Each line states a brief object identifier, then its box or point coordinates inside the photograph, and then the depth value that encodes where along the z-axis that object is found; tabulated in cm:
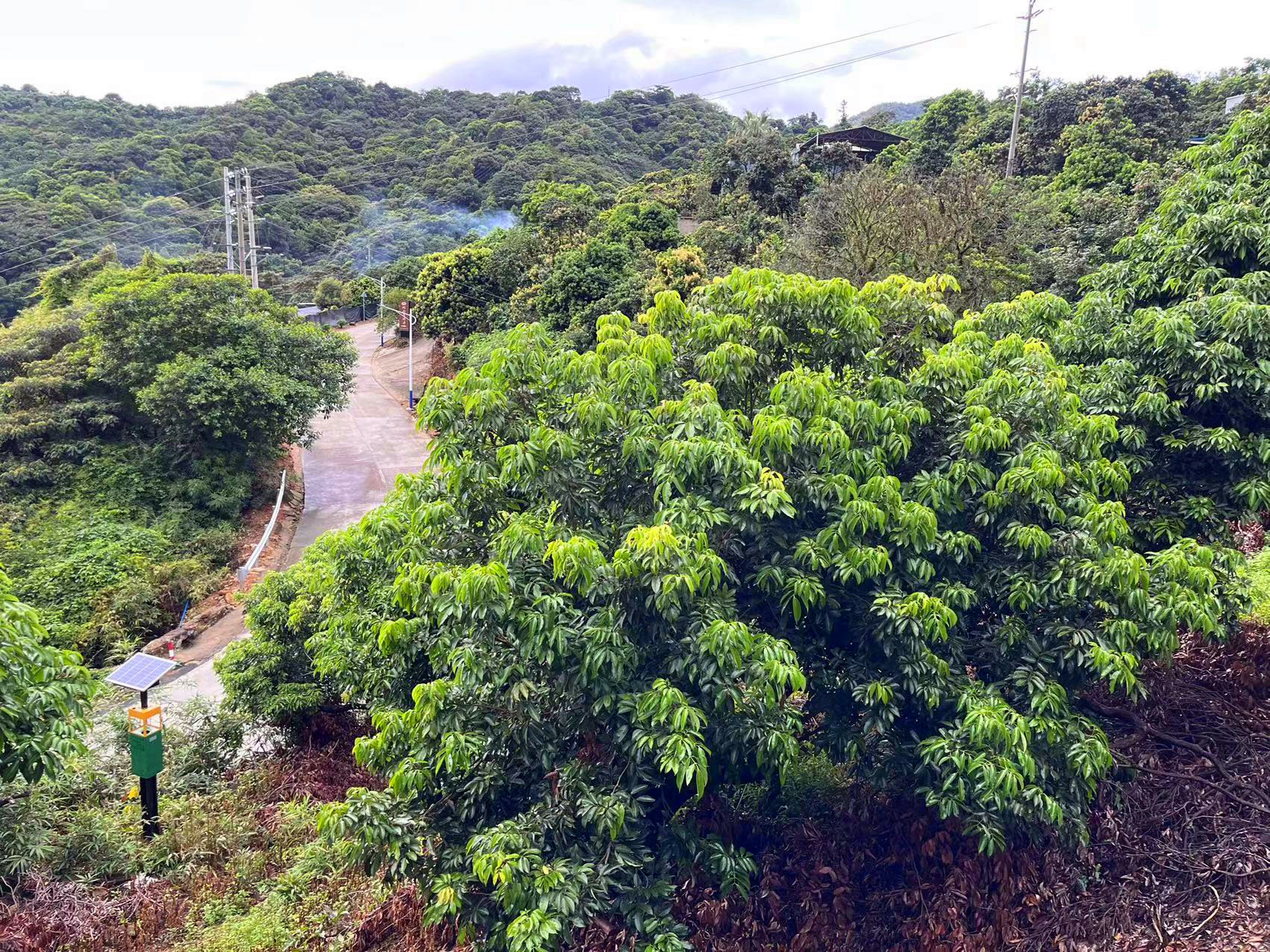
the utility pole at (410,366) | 3222
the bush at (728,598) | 513
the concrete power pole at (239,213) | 2648
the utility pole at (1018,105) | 3047
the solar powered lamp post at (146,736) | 803
